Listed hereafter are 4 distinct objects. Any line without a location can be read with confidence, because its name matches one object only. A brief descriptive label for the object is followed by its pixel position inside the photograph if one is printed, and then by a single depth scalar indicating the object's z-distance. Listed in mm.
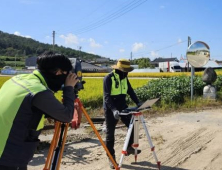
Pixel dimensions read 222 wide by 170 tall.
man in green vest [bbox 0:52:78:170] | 1469
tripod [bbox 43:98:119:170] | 1910
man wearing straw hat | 3375
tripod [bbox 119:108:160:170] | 3050
